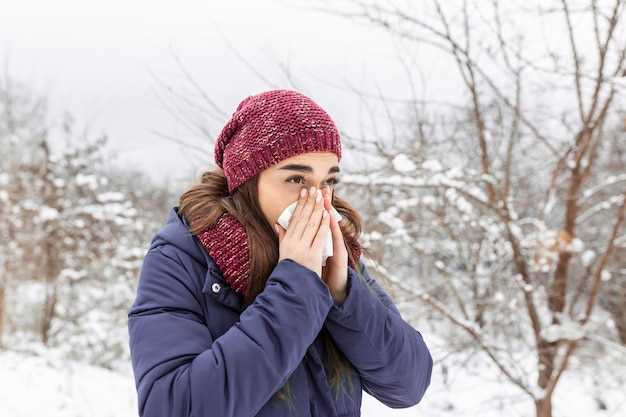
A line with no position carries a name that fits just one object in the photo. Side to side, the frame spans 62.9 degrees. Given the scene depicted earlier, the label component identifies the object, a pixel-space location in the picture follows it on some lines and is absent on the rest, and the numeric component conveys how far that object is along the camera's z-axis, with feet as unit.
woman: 2.98
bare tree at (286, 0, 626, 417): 9.83
